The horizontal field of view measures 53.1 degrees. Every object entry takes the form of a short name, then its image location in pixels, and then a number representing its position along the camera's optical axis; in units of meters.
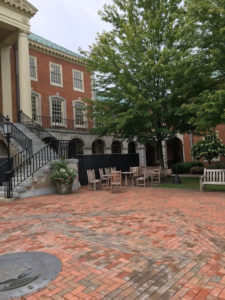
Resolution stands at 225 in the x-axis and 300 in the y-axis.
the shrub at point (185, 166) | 22.59
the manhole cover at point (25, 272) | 2.76
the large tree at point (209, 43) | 8.86
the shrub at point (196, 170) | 21.41
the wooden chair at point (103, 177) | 12.83
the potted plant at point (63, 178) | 10.41
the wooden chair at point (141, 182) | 12.51
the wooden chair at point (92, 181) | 11.64
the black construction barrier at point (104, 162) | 14.66
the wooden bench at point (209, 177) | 9.53
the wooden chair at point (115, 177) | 11.34
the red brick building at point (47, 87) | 15.53
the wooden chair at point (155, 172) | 13.65
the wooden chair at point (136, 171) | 13.75
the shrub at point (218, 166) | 18.56
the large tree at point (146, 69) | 12.01
